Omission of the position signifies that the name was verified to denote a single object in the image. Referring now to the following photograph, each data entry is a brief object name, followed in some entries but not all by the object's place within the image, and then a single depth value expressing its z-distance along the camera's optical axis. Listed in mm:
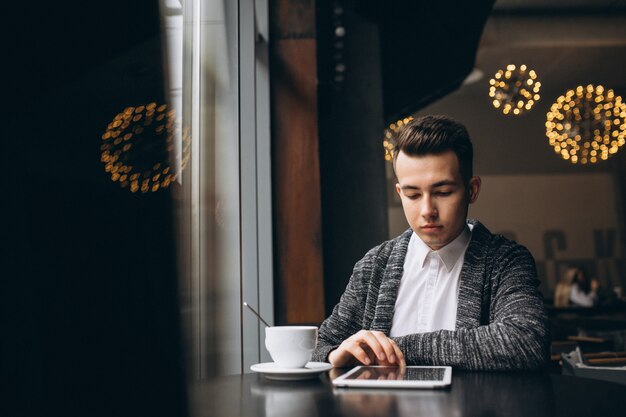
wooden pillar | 3330
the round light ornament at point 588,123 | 6059
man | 1159
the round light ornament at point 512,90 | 5785
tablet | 875
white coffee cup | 1011
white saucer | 994
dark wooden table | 718
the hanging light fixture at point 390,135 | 6027
